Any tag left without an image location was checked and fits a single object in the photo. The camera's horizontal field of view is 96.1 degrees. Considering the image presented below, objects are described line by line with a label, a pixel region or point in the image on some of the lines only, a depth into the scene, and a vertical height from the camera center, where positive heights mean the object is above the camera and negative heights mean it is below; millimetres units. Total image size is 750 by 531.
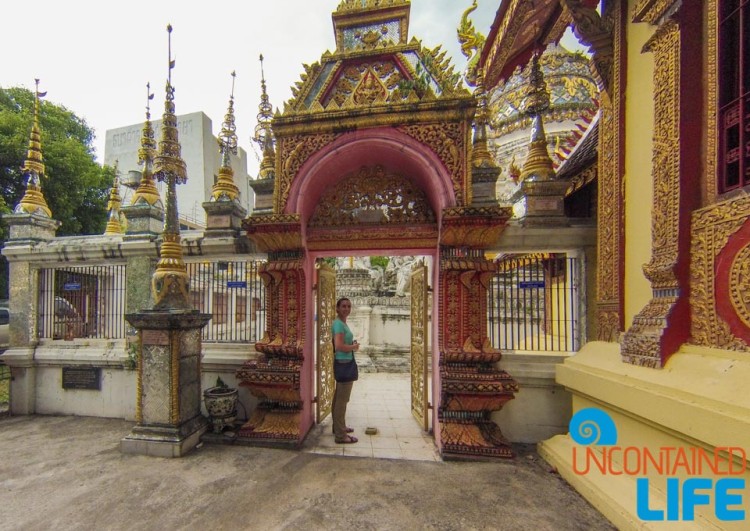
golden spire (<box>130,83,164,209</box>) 5859 +1638
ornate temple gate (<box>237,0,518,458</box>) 4215 +881
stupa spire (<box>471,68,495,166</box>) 4629 +1989
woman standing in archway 4660 -1472
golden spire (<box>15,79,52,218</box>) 6168 +1704
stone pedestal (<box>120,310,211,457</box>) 4242 -1503
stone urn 4684 -1924
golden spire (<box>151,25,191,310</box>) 4492 +550
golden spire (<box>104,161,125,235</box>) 9766 +1758
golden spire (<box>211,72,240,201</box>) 5602 +1872
